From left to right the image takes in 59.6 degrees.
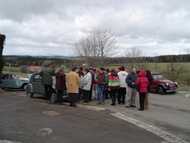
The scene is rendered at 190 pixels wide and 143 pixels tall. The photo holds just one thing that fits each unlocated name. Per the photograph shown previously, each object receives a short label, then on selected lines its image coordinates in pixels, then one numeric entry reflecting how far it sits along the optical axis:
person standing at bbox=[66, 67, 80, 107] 6.62
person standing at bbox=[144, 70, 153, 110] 6.72
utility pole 10.97
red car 11.38
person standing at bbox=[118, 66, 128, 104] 7.00
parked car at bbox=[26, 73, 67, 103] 7.82
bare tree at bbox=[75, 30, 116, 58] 27.91
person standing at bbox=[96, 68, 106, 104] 7.22
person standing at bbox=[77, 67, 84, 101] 7.46
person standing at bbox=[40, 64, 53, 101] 7.21
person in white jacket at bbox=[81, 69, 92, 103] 7.18
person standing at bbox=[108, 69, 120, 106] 6.95
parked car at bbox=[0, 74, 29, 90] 11.81
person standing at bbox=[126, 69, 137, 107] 6.73
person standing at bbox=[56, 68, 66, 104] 6.83
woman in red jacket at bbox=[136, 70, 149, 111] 6.41
